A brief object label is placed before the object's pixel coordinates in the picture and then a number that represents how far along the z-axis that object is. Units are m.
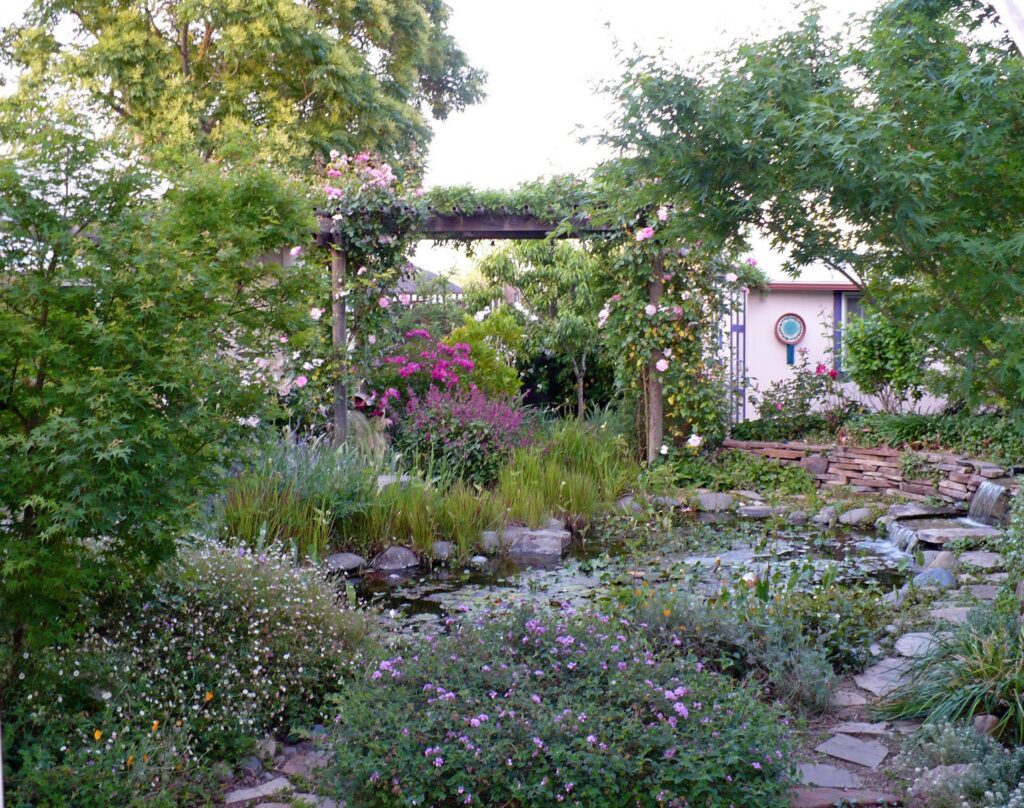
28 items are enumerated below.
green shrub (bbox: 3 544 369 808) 2.69
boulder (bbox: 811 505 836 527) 7.97
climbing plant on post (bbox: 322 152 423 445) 9.30
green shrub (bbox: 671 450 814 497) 9.15
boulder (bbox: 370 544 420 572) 6.50
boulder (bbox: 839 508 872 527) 7.96
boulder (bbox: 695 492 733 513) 8.59
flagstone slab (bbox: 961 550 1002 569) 5.82
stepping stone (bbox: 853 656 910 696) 3.71
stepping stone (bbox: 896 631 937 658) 3.91
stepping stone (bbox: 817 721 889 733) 3.31
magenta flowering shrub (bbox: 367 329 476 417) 9.75
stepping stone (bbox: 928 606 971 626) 4.30
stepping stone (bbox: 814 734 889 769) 3.06
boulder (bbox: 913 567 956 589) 5.22
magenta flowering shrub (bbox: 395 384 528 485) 8.30
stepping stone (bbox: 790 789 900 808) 2.72
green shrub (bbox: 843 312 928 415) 10.17
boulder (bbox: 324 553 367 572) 6.18
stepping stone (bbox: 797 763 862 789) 2.86
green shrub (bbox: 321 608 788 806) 2.38
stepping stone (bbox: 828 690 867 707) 3.62
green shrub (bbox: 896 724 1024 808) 2.60
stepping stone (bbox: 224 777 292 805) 2.84
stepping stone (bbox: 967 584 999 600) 4.88
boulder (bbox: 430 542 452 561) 6.63
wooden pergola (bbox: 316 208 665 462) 9.38
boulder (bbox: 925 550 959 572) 5.82
